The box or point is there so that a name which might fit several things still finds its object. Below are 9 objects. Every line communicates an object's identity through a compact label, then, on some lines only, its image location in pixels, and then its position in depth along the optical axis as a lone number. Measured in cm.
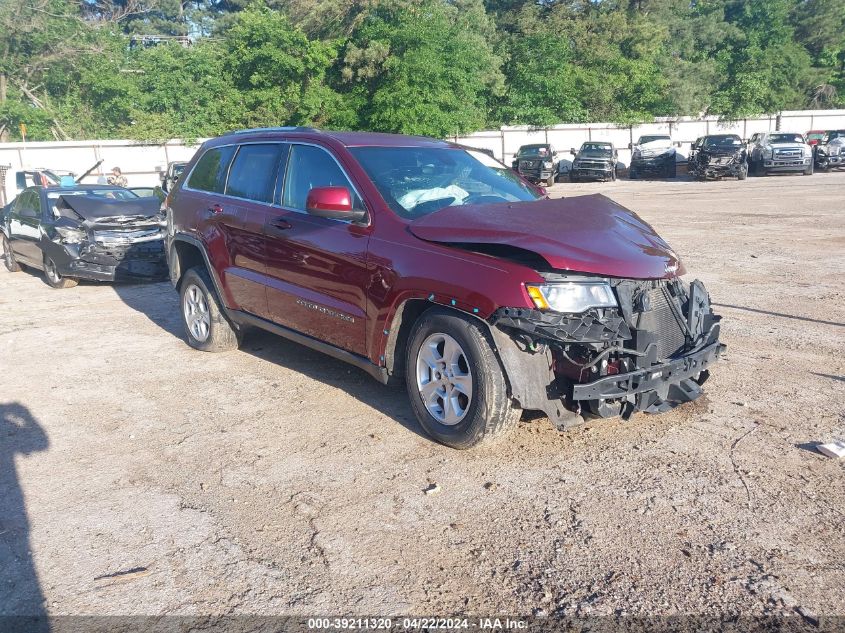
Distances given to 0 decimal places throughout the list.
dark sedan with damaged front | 1048
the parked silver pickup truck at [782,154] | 2773
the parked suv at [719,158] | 2733
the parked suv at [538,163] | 3102
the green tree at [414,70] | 3538
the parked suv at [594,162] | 3150
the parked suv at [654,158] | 3175
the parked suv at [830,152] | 2959
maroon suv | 391
